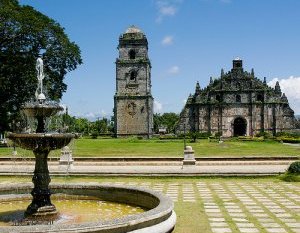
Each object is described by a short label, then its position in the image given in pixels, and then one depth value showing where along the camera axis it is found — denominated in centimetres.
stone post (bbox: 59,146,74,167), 2050
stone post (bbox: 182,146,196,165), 2073
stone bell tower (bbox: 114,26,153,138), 5972
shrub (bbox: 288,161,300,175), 1665
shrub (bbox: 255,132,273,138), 5732
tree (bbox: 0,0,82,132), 3416
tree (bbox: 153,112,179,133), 11768
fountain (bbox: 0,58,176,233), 685
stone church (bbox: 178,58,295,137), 6400
